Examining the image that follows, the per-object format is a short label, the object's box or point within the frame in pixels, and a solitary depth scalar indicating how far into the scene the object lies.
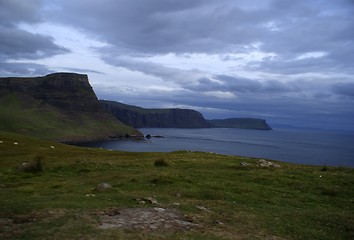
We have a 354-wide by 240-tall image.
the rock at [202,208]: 19.73
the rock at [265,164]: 43.02
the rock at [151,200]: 21.01
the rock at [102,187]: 24.94
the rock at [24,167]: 35.19
